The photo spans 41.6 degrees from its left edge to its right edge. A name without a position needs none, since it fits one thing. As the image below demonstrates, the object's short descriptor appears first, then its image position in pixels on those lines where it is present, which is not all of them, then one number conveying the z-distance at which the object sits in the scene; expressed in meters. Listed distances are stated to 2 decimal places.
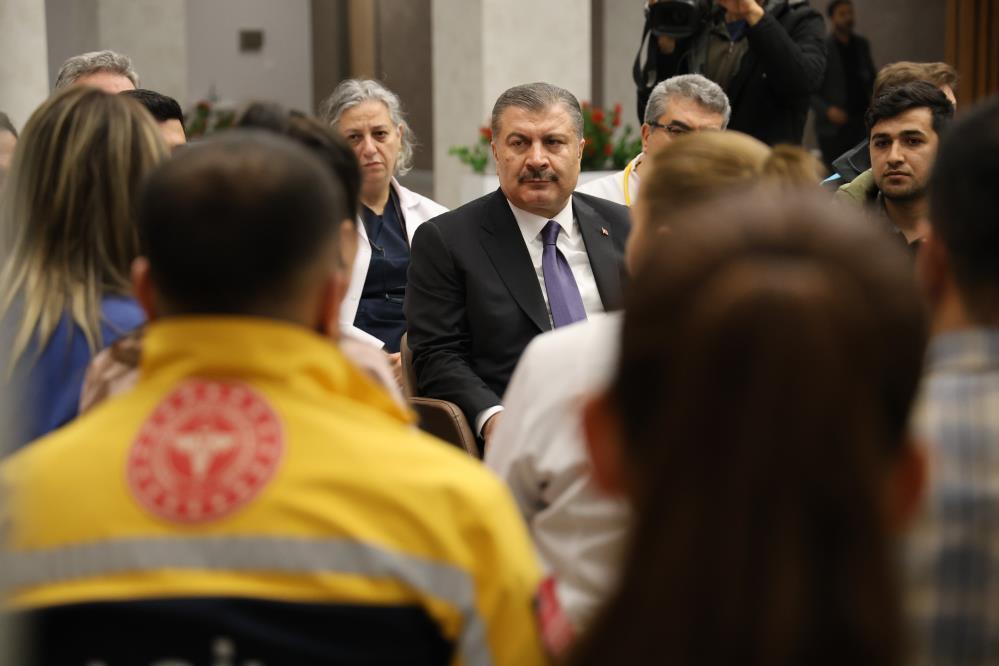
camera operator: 4.97
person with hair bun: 1.56
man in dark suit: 3.29
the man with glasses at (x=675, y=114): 4.35
